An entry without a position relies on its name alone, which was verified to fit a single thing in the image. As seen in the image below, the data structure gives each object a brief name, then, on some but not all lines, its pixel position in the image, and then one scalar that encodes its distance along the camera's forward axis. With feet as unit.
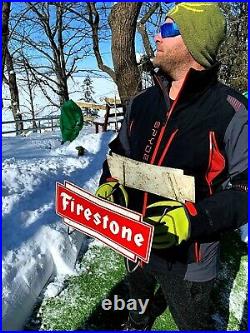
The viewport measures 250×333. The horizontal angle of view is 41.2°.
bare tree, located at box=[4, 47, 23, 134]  60.39
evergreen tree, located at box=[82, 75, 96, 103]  171.63
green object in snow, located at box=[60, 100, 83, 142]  25.02
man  5.23
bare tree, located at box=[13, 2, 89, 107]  59.00
